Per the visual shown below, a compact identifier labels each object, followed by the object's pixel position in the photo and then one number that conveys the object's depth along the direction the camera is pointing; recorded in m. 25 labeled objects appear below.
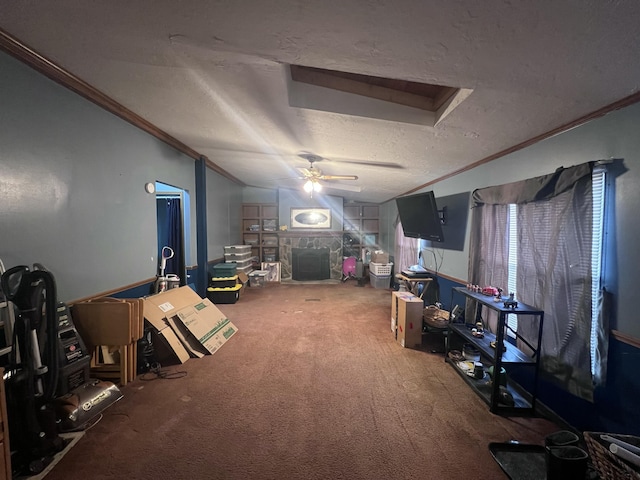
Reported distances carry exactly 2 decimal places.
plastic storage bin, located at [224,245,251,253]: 5.76
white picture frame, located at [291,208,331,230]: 7.34
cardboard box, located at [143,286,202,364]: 2.62
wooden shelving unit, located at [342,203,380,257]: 7.64
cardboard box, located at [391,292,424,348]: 3.02
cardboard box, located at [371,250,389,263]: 6.40
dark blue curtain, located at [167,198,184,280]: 4.15
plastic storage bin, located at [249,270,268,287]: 6.46
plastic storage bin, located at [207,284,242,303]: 4.75
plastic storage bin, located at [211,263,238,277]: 4.78
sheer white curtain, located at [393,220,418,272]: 4.84
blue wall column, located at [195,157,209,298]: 4.36
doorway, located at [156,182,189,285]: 4.11
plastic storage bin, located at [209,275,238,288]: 4.84
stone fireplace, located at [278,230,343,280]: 7.27
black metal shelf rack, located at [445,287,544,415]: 1.95
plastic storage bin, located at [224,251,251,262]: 5.74
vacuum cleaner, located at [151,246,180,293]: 3.16
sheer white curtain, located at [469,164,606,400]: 1.65
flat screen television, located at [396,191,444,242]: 3.48
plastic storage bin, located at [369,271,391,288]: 6.27
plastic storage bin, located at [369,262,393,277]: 6.25
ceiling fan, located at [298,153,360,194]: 3.58
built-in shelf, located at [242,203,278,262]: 7.33
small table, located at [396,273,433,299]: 3.83
